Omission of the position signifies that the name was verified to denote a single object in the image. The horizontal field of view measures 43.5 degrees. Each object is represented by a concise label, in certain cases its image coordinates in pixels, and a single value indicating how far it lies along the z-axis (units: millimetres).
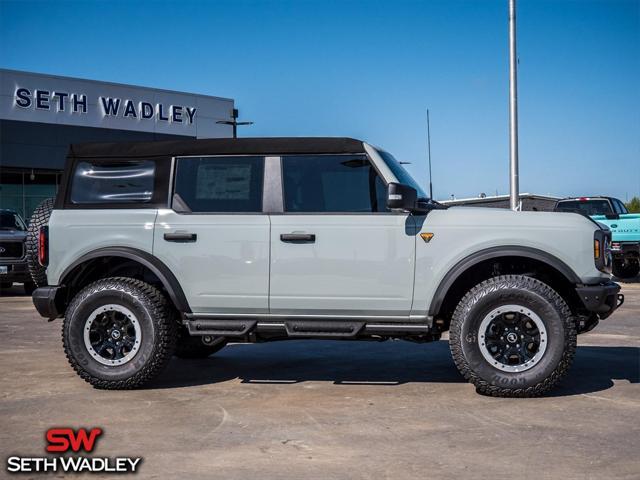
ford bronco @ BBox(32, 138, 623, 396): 6098
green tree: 53791
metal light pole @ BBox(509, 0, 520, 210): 18781
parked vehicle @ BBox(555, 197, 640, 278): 18797
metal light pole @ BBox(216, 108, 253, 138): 30094
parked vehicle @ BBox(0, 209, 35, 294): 16172
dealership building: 29719
